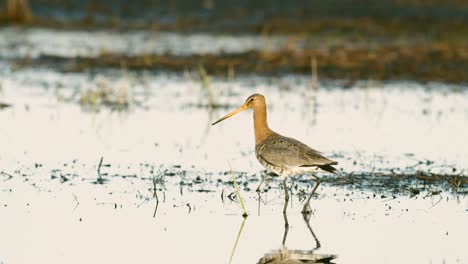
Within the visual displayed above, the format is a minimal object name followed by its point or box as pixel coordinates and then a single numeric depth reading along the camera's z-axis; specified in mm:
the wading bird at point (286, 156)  17734
